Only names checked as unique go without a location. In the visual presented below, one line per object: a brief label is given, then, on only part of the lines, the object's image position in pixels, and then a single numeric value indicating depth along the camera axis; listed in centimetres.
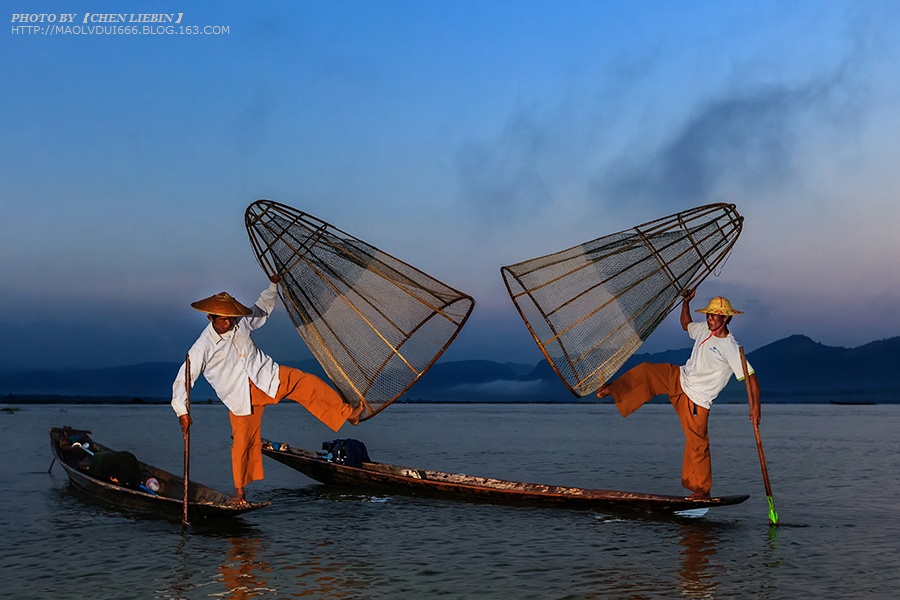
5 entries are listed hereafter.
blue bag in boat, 1194
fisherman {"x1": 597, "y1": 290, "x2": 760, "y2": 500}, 859
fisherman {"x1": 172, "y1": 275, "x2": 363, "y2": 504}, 860
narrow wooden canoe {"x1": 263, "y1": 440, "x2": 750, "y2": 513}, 956
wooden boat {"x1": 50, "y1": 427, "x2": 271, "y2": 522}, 894
